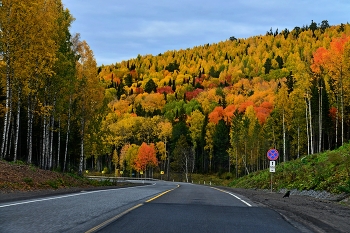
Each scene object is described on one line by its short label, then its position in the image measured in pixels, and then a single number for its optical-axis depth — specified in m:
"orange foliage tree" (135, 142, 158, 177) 98.81
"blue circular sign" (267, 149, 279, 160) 28.01
